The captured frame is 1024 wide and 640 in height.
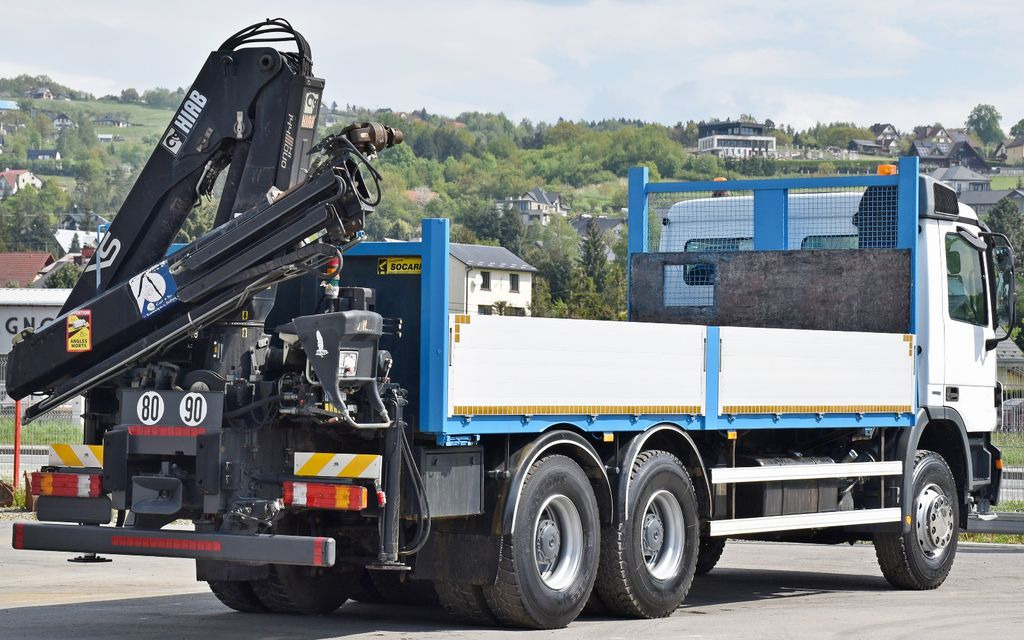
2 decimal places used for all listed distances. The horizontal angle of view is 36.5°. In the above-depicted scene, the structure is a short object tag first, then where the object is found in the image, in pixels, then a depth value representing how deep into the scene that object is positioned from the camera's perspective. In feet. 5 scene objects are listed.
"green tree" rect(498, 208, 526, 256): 480.23
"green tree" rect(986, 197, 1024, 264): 414.82
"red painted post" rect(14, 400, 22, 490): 59.00
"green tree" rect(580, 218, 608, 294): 396.57
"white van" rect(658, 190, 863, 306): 46.62
